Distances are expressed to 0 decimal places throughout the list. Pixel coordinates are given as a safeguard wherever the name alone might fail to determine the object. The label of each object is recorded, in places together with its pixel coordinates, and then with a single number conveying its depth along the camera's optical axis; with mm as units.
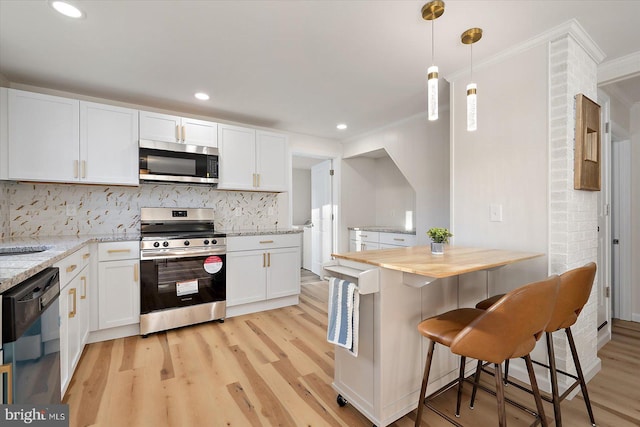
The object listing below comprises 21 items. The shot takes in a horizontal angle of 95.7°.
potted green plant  1834
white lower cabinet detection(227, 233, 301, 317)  3207
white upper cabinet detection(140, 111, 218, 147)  2961
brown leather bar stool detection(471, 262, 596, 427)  1454
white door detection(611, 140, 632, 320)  3053
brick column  1861
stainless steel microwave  2924
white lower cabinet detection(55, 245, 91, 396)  1745
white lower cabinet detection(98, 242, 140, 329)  2576
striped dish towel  1538
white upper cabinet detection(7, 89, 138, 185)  2438
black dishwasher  1000
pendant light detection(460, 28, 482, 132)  1582
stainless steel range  2744
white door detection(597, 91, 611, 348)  2527
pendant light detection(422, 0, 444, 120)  1444
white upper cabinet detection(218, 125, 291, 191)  3400
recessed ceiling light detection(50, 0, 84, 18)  1640
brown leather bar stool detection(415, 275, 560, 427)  1154
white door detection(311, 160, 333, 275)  4953
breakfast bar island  1548
